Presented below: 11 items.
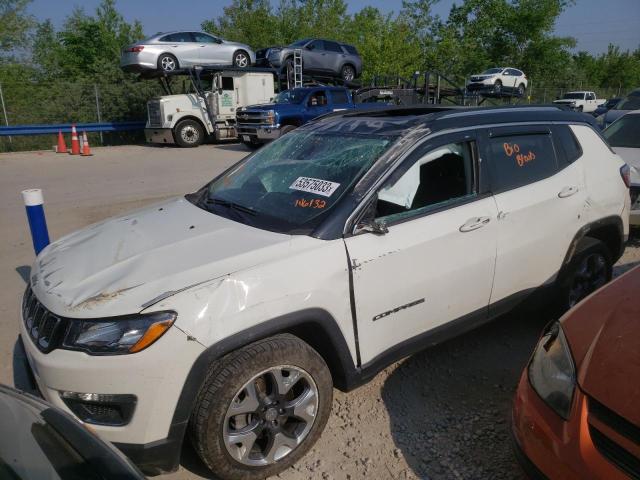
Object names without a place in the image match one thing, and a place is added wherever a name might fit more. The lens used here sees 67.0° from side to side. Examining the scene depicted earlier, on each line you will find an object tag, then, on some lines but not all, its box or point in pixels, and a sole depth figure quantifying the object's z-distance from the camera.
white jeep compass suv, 1.98
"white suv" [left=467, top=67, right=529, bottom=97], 29.23
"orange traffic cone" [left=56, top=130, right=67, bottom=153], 15.93
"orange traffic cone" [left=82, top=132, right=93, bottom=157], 15.16
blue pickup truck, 14.58
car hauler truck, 16.45
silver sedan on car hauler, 15.43
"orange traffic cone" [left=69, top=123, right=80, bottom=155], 15.38
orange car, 1.61
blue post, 4.05
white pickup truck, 32.31
